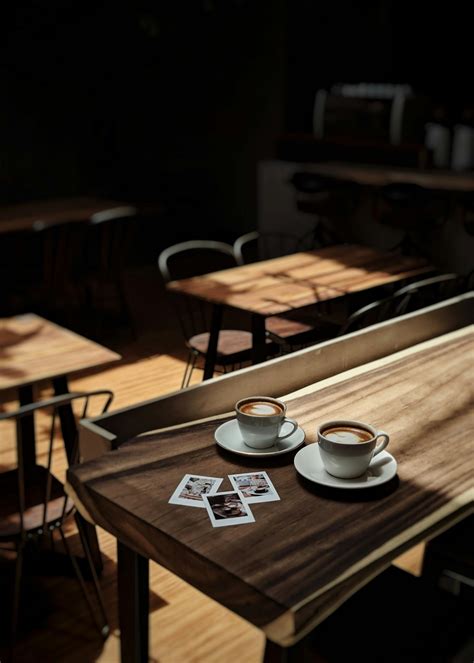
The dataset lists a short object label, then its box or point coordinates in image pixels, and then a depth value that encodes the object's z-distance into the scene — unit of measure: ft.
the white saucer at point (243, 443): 5.82
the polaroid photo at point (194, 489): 5.29
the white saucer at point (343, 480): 5.36
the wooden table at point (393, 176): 19.84
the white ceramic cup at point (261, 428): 5.79
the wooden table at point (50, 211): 17.94
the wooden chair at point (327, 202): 21.66
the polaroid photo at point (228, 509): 5.10
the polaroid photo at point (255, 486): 5.32
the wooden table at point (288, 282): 12.09
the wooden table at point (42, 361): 8.63
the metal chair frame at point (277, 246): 23.52
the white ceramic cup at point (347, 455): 5.29
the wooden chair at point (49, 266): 17.21
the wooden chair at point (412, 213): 19.66
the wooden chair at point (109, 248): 17.62
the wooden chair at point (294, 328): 12.91
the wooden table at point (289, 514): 4.53
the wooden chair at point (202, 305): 12.94
